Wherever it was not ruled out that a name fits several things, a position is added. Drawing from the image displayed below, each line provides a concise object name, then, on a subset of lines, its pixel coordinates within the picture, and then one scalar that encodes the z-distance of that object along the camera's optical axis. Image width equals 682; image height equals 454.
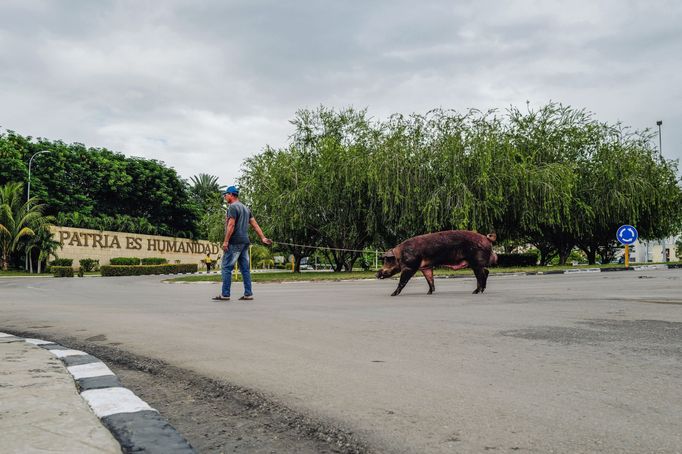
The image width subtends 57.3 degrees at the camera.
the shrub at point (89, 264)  46.91
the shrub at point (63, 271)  36.72
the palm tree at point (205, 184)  87.50
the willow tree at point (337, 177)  29.70
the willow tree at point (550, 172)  30.52
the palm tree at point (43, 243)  43.19
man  10.68
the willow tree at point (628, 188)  34.62
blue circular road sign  26.50
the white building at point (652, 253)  81.02
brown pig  11.40
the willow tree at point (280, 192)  29.75
